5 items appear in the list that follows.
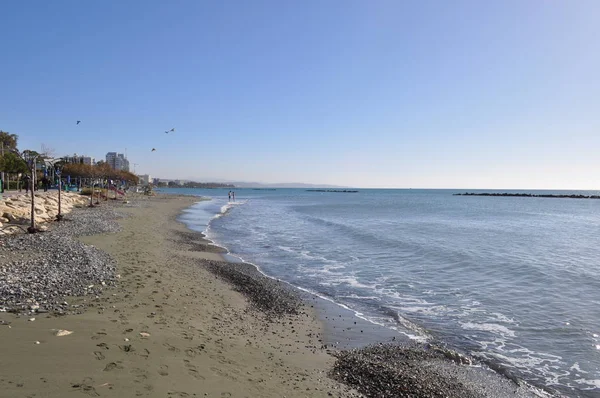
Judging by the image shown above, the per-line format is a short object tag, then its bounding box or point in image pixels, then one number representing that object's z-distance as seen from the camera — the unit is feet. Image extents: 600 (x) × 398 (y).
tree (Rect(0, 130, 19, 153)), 307.25
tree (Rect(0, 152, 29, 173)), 171.55
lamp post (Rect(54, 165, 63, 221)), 83.30
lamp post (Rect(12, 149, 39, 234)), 59.16
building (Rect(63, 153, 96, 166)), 391.12
